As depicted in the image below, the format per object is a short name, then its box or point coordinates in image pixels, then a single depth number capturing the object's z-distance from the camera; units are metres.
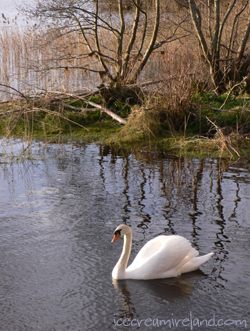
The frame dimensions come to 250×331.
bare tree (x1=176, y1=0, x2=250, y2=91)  12.59
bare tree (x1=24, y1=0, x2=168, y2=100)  12.58
